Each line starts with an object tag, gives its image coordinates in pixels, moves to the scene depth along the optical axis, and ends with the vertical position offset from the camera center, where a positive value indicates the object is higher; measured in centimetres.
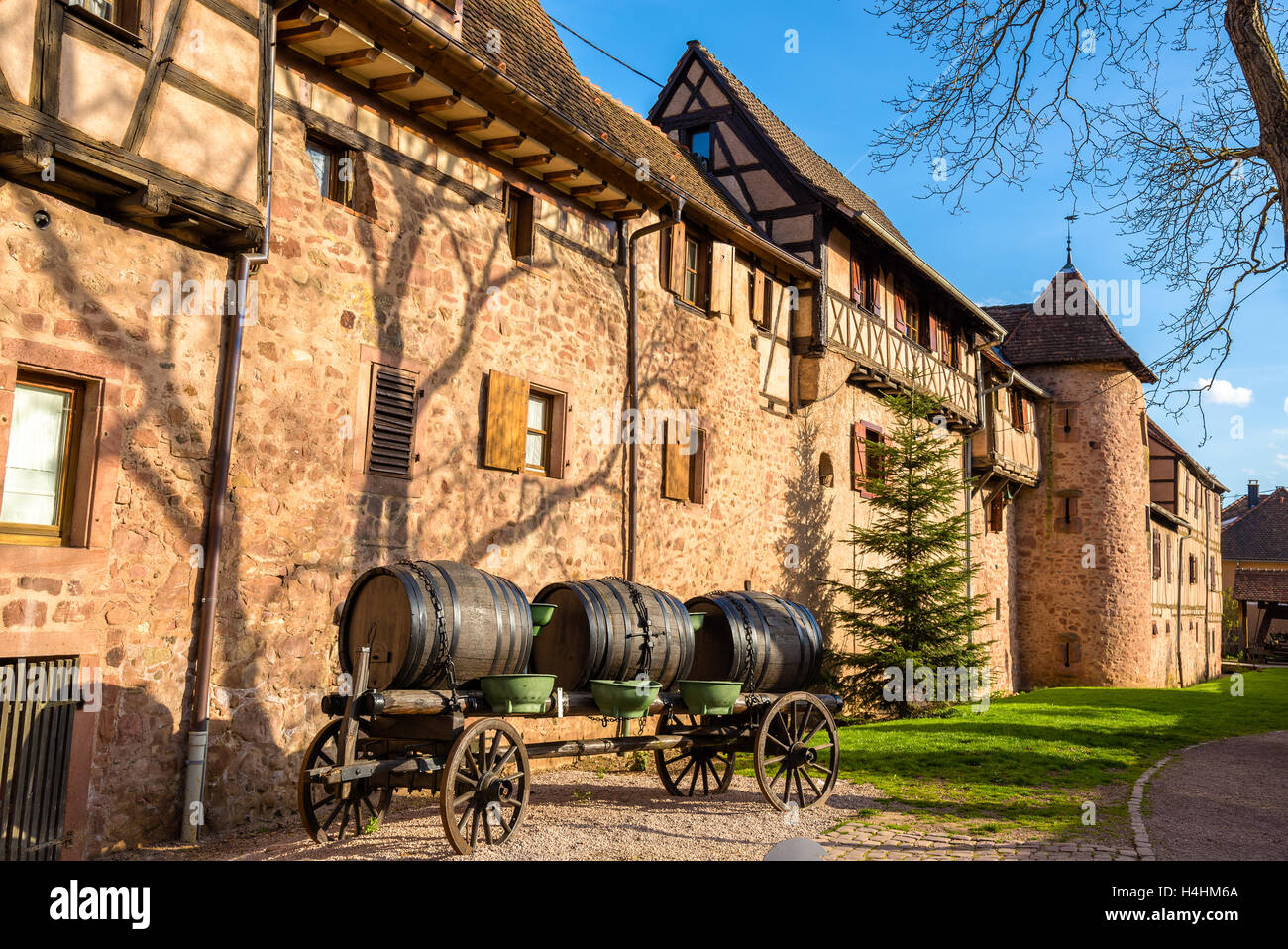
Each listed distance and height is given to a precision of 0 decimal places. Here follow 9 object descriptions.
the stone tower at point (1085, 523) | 2723 +261
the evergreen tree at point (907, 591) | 1627 +33
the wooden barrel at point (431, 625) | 645 -19
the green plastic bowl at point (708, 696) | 779 -71
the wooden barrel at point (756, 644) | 873 -34
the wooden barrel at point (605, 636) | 754 -27
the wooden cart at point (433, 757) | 603 -104
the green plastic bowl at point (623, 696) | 697 -66
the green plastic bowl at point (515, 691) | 641 -60
